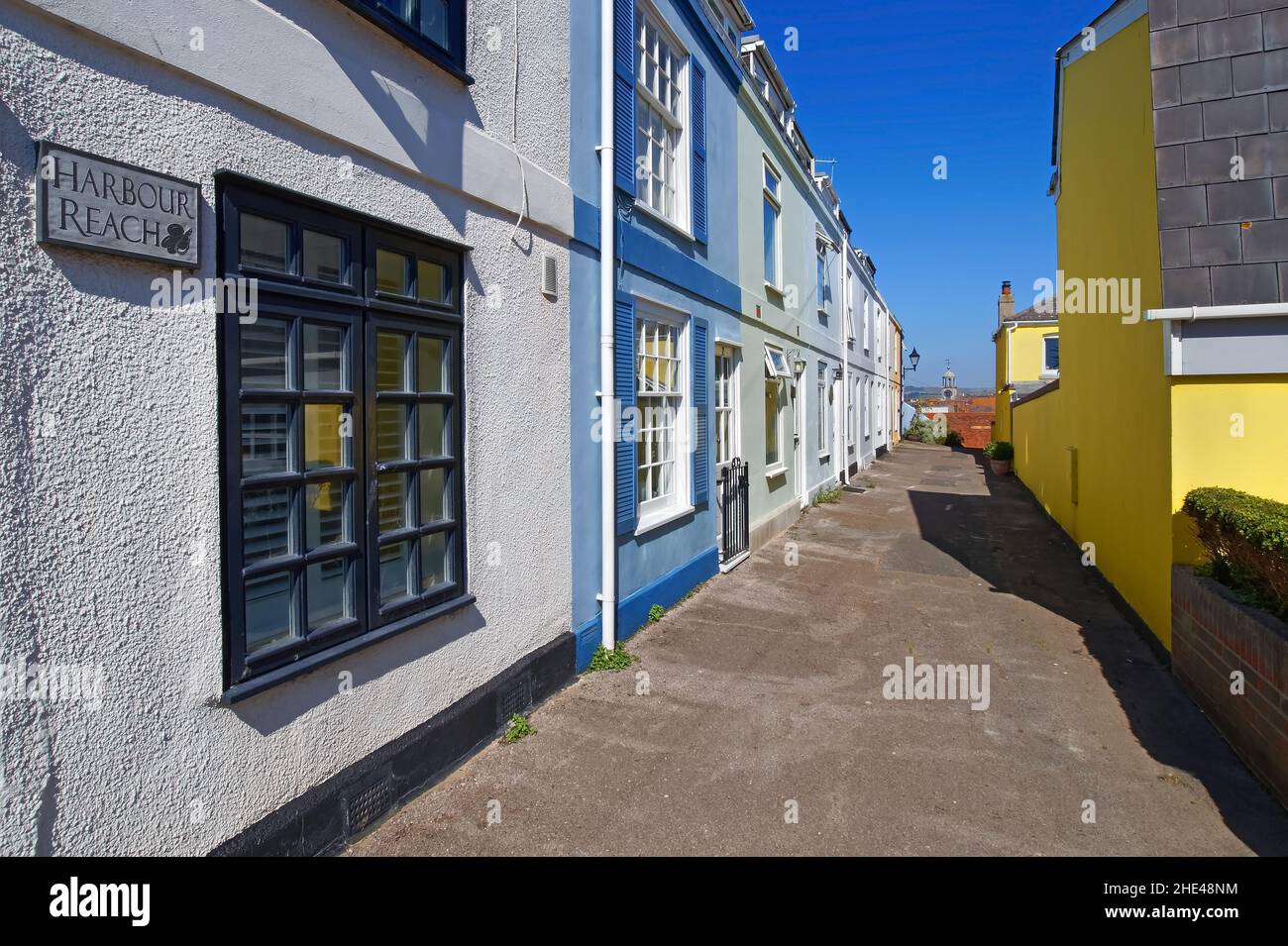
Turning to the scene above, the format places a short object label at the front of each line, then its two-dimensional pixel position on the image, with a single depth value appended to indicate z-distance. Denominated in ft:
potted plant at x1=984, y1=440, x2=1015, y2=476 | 68.85
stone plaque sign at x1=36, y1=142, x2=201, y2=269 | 7.41
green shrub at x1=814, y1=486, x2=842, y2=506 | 47.50
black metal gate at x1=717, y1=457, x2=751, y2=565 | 28.48
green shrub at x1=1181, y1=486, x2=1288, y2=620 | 12.87
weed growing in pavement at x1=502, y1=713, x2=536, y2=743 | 14.60
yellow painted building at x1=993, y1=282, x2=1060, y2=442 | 85.76
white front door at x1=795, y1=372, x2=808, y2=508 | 42.47
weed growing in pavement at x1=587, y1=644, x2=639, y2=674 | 18.40
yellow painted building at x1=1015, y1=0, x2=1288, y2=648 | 16.62
